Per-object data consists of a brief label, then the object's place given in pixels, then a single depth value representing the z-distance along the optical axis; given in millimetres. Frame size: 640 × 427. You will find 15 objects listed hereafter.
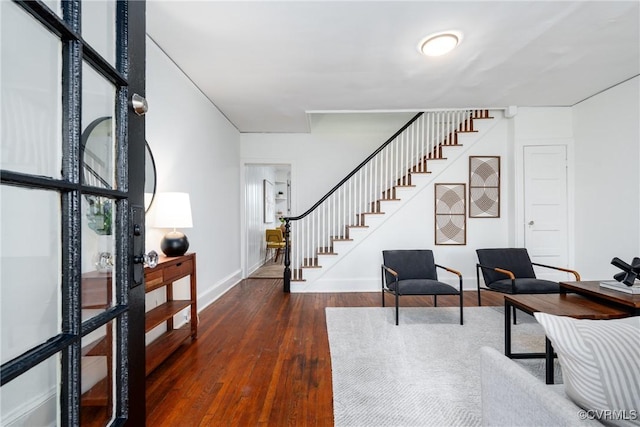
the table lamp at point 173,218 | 2465
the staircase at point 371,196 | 4625
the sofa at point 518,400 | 805
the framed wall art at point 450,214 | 4664
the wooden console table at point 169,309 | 2129
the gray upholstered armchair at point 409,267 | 3488
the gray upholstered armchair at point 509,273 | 3164
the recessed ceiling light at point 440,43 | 2531
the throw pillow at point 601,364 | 800
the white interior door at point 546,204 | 4414
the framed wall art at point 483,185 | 4660
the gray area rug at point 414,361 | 1736
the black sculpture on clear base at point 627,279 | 2215
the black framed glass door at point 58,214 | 613
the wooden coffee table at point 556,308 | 1959
